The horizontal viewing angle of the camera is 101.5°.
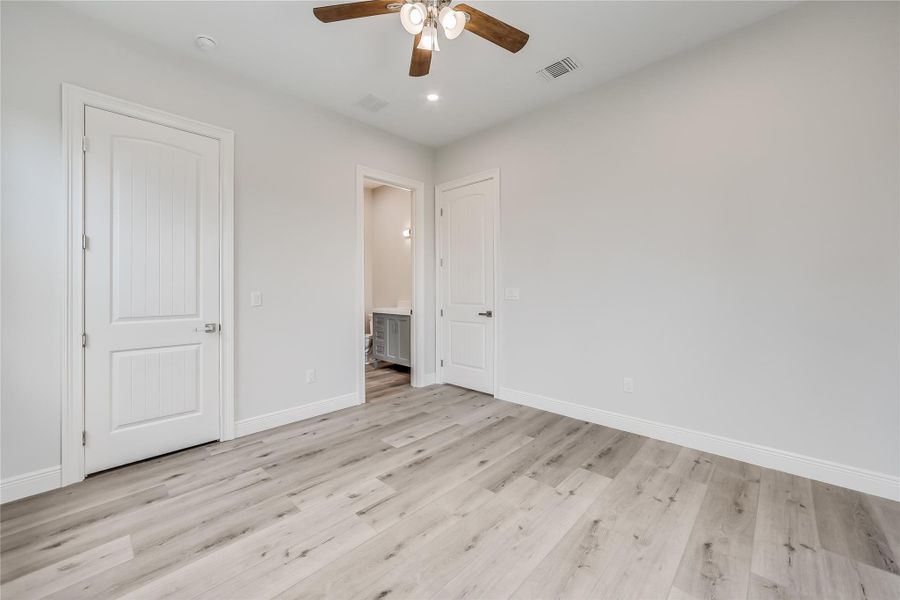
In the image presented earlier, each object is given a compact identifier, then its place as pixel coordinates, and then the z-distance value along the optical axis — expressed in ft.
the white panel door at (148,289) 7.83
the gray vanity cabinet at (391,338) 16.57
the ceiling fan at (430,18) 6.40
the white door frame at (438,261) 12.94
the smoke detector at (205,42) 8.36
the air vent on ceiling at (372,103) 11.08
